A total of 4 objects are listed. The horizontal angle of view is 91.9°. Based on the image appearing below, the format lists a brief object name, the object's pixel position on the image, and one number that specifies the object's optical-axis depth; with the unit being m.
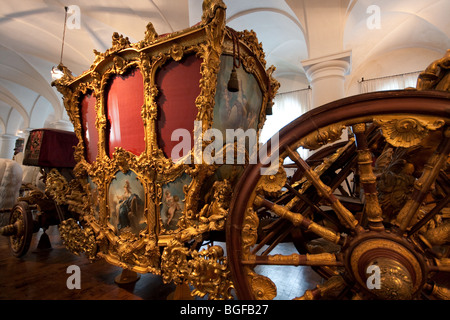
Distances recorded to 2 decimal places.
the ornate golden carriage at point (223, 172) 0.89
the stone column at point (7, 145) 12.93
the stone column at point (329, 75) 3.60
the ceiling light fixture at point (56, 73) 4.42
